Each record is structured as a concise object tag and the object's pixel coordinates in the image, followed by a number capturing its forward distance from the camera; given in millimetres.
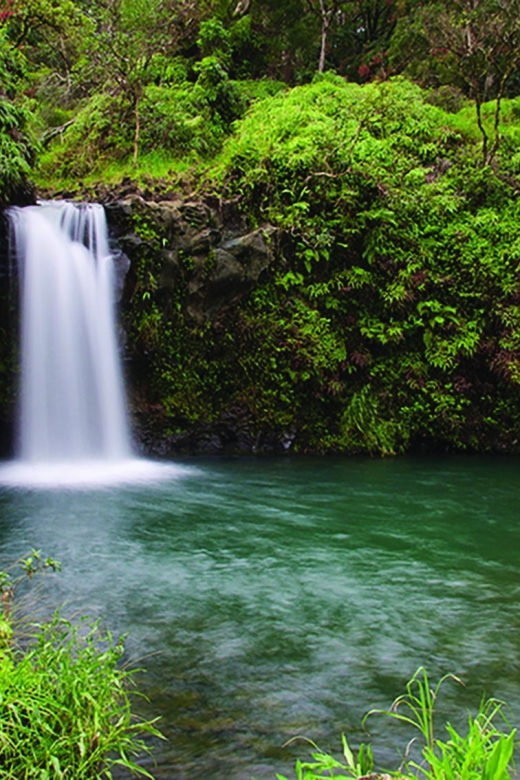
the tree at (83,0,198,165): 14039
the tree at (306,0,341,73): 18453
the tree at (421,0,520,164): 13648
